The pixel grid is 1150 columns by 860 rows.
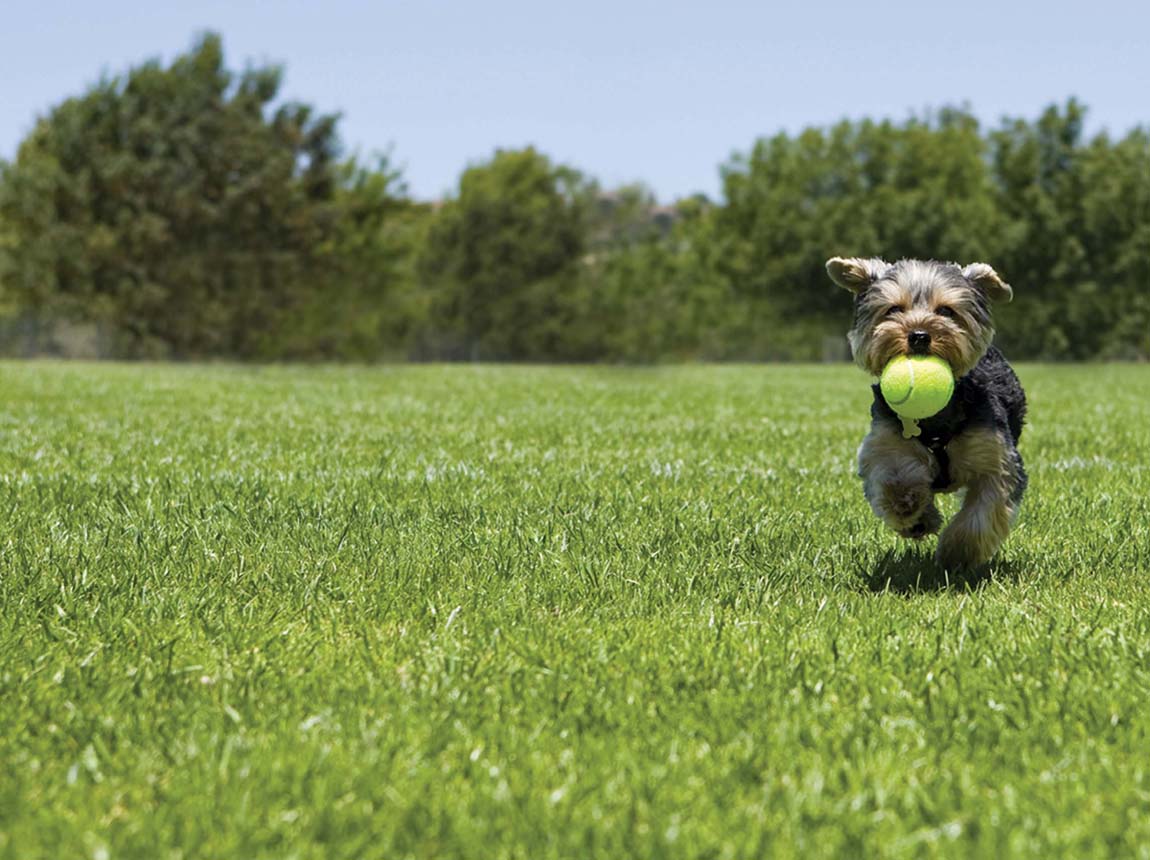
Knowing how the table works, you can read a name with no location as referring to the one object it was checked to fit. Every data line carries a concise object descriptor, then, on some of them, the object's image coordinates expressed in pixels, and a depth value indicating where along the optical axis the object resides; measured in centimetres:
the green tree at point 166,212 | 5003
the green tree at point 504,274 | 6494
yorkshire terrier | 529
